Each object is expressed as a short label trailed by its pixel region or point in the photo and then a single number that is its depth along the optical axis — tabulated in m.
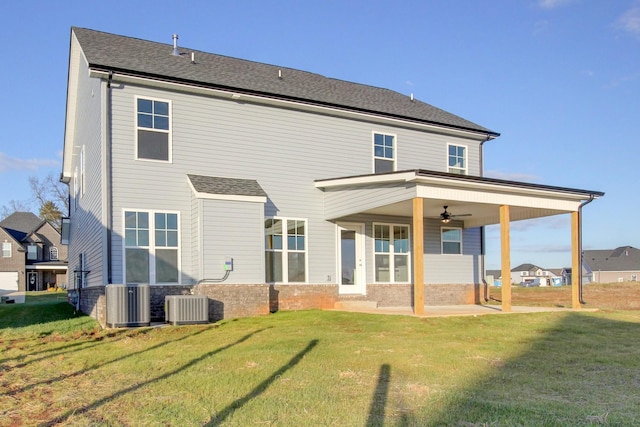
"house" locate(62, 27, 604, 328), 13.80
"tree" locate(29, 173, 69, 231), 56.12
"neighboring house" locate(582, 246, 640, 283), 72.58
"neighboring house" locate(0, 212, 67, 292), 50.59
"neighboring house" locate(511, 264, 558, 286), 86.06
